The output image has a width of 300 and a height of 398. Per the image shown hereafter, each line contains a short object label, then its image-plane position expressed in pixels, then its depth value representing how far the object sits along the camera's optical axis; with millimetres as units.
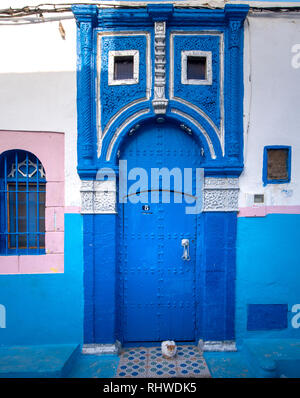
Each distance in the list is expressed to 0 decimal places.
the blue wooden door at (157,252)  3314
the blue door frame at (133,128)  3148
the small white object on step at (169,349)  3043
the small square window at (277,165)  3229
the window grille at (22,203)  3271
